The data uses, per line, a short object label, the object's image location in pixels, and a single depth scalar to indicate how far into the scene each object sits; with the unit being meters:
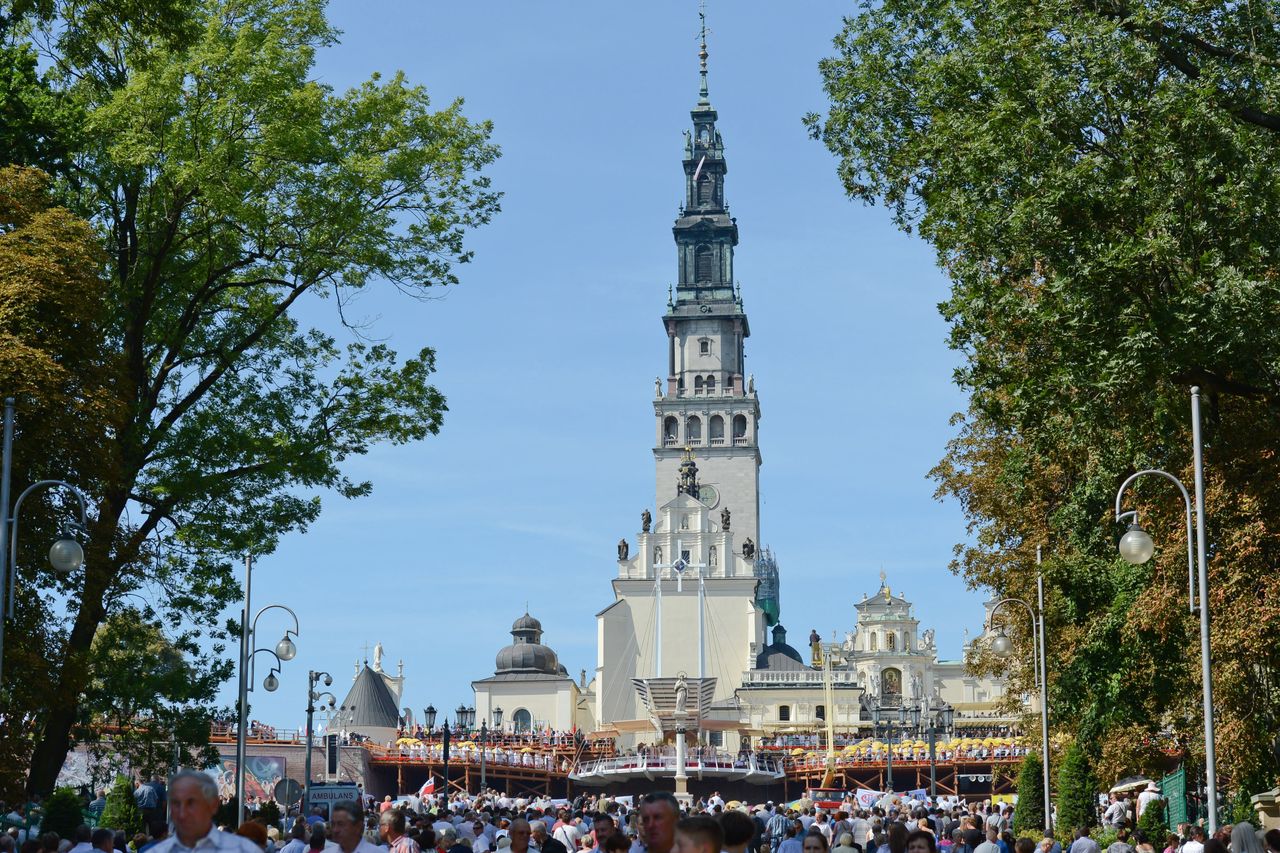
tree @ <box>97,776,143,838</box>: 33.72
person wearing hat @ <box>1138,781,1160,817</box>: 30.32
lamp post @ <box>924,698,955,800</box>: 116.19
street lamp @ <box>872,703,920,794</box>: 115.88
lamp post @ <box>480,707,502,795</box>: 128.06
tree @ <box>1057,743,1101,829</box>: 34.72
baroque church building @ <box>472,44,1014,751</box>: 125.12
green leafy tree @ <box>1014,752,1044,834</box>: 40.97
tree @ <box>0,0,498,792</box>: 27.95
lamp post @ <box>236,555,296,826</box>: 33.34
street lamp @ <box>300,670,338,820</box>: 51.22
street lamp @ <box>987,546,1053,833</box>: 34.44
